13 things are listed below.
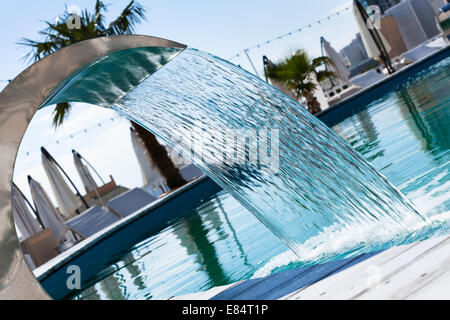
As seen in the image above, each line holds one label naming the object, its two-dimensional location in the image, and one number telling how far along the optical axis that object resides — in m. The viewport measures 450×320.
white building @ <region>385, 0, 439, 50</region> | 26.69
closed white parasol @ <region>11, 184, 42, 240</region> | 12.03
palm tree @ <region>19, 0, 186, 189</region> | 14.05
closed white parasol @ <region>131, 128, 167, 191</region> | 15.73
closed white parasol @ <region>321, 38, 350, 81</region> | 20.34
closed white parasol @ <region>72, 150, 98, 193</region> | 16.16
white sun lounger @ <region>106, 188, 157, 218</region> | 12.38
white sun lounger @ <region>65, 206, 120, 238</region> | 11.22
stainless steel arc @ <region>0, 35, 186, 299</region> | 1.65
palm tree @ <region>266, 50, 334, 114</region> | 16.23
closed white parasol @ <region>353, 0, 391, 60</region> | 18.64
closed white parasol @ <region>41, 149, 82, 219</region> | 13.45
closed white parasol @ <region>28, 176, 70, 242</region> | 12.02
